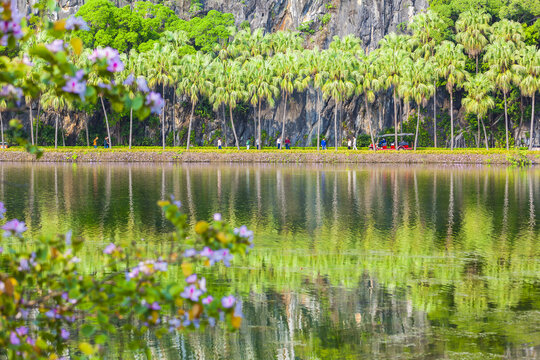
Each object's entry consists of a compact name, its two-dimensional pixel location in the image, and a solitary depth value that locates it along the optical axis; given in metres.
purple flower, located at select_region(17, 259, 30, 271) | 12.85
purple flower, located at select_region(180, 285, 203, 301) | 11.72
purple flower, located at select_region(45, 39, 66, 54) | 11.16
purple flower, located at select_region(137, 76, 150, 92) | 12.14
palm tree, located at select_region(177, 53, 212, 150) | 166.37
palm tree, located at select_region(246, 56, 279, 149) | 167.25
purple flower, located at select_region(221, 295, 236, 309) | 11.72
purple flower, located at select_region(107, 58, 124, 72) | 11.87
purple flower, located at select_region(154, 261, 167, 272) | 12.43
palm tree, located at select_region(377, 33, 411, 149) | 163.00
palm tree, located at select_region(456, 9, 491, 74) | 174.87
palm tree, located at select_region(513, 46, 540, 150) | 157.25
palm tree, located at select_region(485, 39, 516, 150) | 161.12
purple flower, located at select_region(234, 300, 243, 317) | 11.95
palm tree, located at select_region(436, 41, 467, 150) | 164.37
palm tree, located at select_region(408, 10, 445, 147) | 178.87
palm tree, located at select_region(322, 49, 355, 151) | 160.50
